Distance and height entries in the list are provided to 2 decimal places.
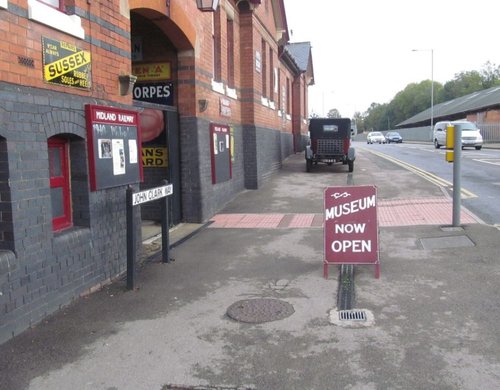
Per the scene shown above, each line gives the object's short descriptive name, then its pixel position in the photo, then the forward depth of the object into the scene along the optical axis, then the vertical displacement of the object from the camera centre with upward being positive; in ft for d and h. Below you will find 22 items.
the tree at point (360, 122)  552.41 +23.16
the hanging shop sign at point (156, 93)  34.04 +3.65
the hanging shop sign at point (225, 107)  40.19 +3.14
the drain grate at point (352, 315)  16.48 -5.57
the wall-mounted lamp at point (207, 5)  33.04 +9.09
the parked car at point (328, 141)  64.85 +0.31
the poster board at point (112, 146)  19.95 +0.09
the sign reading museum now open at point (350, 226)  21.02 -3.37
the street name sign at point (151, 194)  20.21 -1.94
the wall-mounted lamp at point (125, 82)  22.70 +2.91
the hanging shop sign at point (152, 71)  33.83 +5.07
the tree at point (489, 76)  334.44 +42.99
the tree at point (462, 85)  343.67 +38.03
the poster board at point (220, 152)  37.06 -0.48
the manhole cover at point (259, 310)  16.75 -5.59
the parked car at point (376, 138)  201.16 +1.80
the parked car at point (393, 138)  195.11 +1.70
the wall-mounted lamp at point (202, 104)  34.17 +2.83
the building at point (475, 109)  164.86 +11.68
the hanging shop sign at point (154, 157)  34.22 -0.63
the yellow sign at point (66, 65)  17.44 +3.03
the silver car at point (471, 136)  108.88 +0.98
